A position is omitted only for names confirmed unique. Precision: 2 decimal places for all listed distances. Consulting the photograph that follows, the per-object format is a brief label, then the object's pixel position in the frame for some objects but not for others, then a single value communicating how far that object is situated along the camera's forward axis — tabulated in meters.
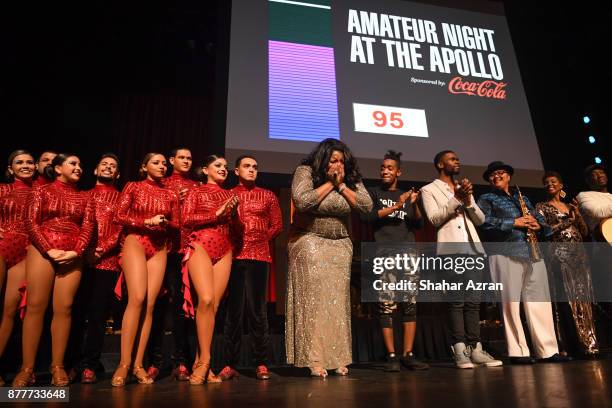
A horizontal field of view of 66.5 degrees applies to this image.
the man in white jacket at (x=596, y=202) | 3.86
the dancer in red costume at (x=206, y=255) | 2.71
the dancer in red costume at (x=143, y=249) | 2.70
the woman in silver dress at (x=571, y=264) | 3.61
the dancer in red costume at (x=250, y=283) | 3.01
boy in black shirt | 3.08
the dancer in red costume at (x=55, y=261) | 2.73
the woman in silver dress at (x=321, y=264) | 2.80
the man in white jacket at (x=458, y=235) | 3.10
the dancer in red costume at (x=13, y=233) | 2.87
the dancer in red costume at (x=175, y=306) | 3.14
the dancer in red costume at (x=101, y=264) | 2.98
